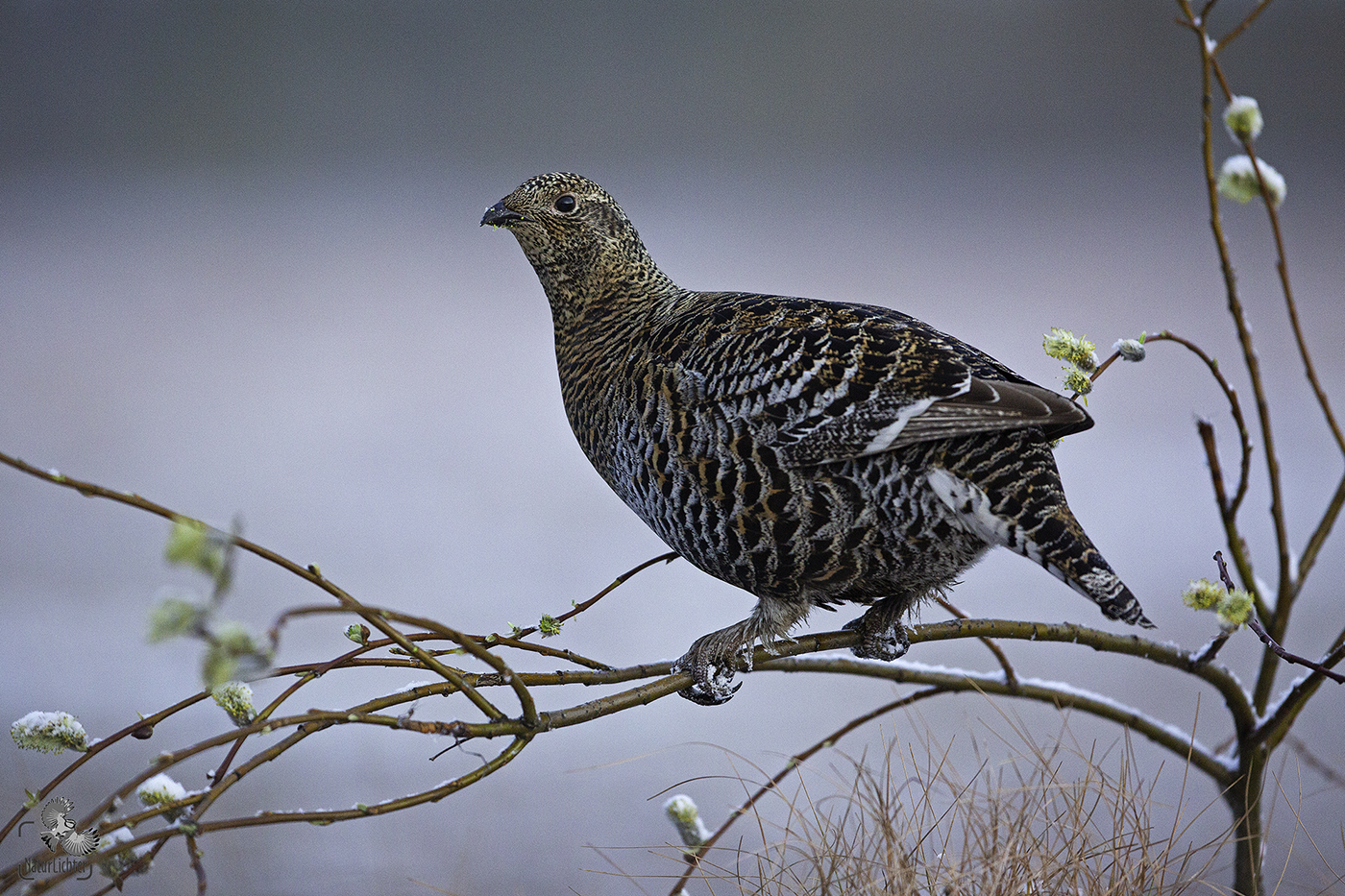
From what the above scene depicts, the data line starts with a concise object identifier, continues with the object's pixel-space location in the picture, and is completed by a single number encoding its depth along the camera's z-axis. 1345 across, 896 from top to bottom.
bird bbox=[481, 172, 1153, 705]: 8.38
